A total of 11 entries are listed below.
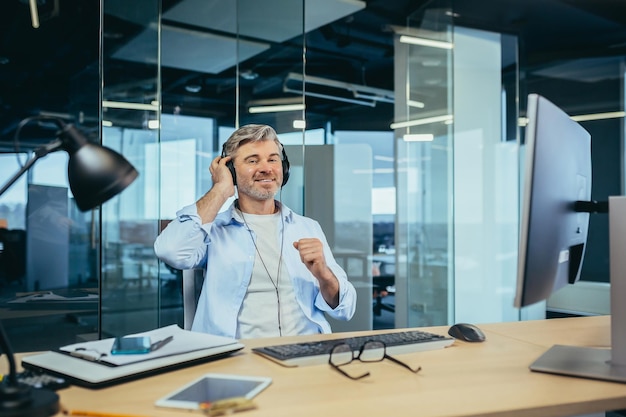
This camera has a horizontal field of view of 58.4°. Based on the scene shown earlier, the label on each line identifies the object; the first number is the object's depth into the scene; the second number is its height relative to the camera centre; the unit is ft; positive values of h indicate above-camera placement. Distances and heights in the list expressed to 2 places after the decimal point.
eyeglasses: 4.20 -1.07
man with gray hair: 6.50 -0.47
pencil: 3.03 -1.08
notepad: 3.90 -0.99
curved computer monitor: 3.57 +0.10
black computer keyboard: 4.20 -1.05
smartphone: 4.00 -0.96
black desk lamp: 3.28 +0.27
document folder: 3.63 -1.02
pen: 4.20 -0.99
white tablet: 3.21 -1.07
